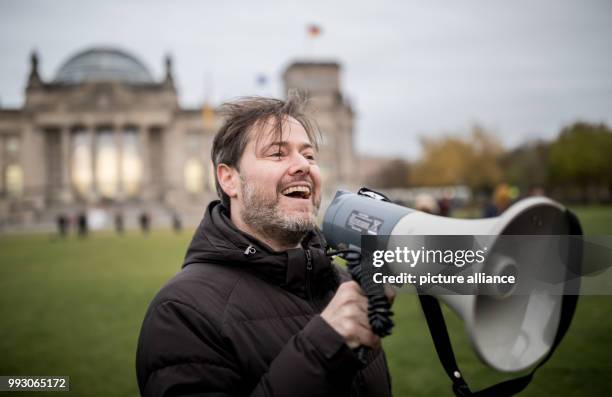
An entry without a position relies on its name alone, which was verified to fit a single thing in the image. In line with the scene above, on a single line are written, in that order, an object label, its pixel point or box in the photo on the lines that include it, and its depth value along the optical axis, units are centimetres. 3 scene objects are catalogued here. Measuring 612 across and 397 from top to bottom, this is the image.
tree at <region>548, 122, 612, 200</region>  4875
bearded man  160
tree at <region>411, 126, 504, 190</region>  4834
